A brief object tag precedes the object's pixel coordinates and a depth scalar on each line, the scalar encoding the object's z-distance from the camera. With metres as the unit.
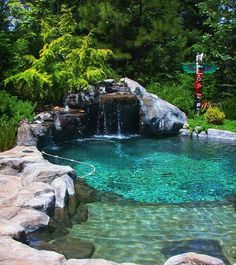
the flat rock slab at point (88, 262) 2.88
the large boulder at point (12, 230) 3.25
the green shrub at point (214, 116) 10.13
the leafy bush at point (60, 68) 8.99
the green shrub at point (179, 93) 10.86
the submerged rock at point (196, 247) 3.69
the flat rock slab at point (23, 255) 2.74
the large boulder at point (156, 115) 9.89
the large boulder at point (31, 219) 3.70
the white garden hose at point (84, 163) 6.34
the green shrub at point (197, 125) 9.87
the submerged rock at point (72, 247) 3.58
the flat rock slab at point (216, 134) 9.52
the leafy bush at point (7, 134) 6.51
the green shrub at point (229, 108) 10.79
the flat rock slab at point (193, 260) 2.97
